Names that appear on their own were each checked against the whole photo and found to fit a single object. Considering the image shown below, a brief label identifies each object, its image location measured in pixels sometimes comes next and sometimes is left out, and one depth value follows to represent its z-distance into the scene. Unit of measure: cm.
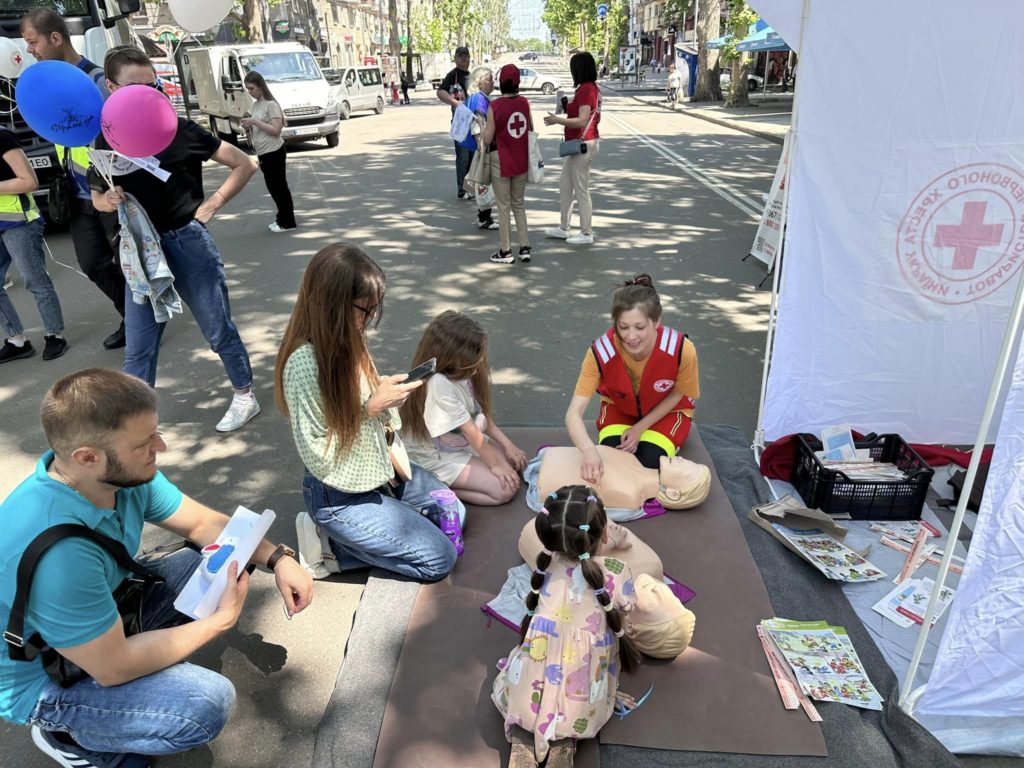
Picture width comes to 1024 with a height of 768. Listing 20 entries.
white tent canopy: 284
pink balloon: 313
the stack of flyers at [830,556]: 283
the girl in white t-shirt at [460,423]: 309
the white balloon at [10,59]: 531
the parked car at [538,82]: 3509
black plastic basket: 316
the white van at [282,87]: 1509
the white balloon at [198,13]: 551
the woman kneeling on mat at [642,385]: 319
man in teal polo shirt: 166
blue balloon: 327
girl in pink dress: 196
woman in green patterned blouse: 254
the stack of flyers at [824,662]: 229
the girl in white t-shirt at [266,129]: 765
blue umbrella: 2461
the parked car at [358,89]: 2191
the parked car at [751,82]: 3015
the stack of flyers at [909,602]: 264
